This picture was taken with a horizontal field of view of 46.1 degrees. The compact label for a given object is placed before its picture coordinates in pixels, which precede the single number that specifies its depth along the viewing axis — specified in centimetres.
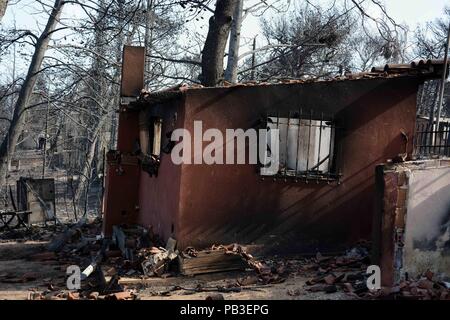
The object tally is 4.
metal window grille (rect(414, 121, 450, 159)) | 1184
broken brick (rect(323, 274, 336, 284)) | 721
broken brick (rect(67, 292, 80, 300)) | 722
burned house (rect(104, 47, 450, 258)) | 905
